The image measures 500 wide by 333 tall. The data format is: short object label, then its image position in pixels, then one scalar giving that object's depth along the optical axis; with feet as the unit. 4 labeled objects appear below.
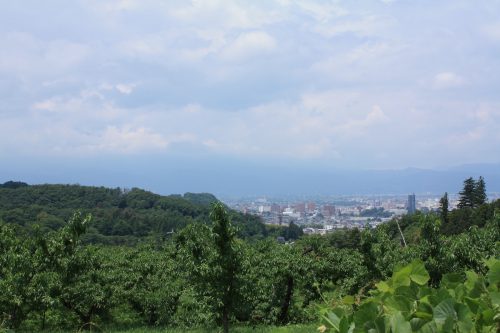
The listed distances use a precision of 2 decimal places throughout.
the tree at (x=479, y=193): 213.46
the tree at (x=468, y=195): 215.96
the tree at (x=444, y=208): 195.74
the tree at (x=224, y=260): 52.15
